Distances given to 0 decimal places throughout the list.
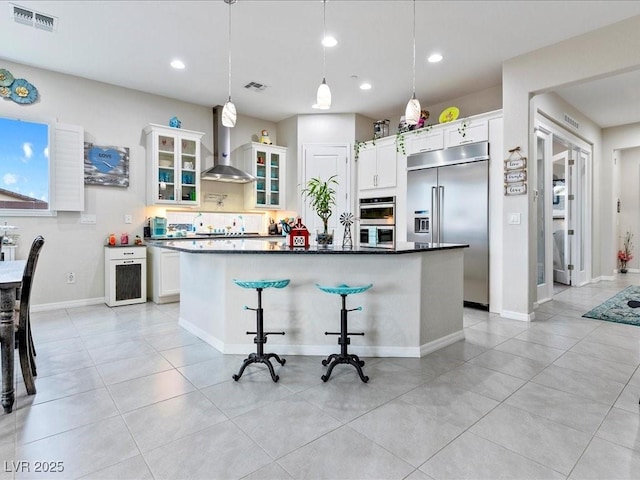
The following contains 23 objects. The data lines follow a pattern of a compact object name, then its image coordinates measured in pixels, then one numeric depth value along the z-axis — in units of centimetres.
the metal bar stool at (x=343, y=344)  243
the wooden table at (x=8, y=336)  201
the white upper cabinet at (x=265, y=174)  599
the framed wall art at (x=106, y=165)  463
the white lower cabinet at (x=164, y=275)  471
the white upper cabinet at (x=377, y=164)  549
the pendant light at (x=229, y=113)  299
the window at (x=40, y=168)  413
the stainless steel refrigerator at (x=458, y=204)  440
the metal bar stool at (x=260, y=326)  250
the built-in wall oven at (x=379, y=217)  557
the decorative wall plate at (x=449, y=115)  484
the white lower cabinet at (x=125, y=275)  458
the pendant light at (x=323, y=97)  273
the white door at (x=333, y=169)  599
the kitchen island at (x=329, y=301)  287
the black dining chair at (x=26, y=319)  215
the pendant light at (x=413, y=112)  284
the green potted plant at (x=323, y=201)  293
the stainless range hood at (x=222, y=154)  540
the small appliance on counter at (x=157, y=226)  507
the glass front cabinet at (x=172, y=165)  497
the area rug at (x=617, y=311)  396
